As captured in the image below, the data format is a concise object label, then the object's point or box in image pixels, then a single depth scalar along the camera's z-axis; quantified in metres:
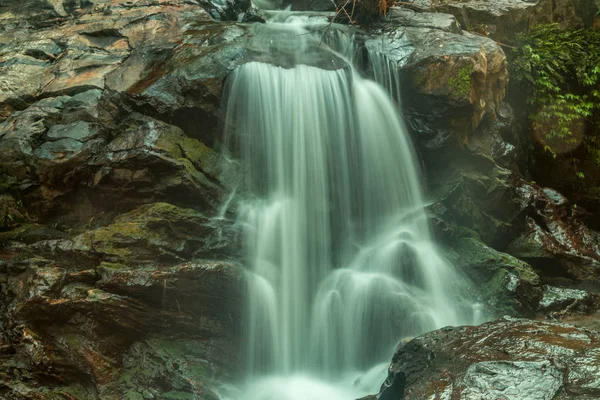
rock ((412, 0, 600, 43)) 9.97
